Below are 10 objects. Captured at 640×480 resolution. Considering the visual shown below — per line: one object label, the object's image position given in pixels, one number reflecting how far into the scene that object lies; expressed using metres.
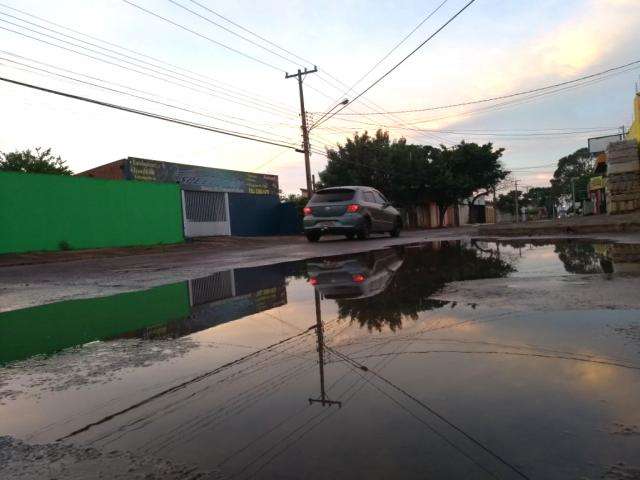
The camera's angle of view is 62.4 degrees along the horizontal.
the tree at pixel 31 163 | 35.06
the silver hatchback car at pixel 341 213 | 14.84
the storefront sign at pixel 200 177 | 26.92
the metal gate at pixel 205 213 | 28.56
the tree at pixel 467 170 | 42.59
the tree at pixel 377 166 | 38.31
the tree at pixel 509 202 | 103.31
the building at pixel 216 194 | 27.61
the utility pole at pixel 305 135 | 31.06
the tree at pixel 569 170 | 93.81
